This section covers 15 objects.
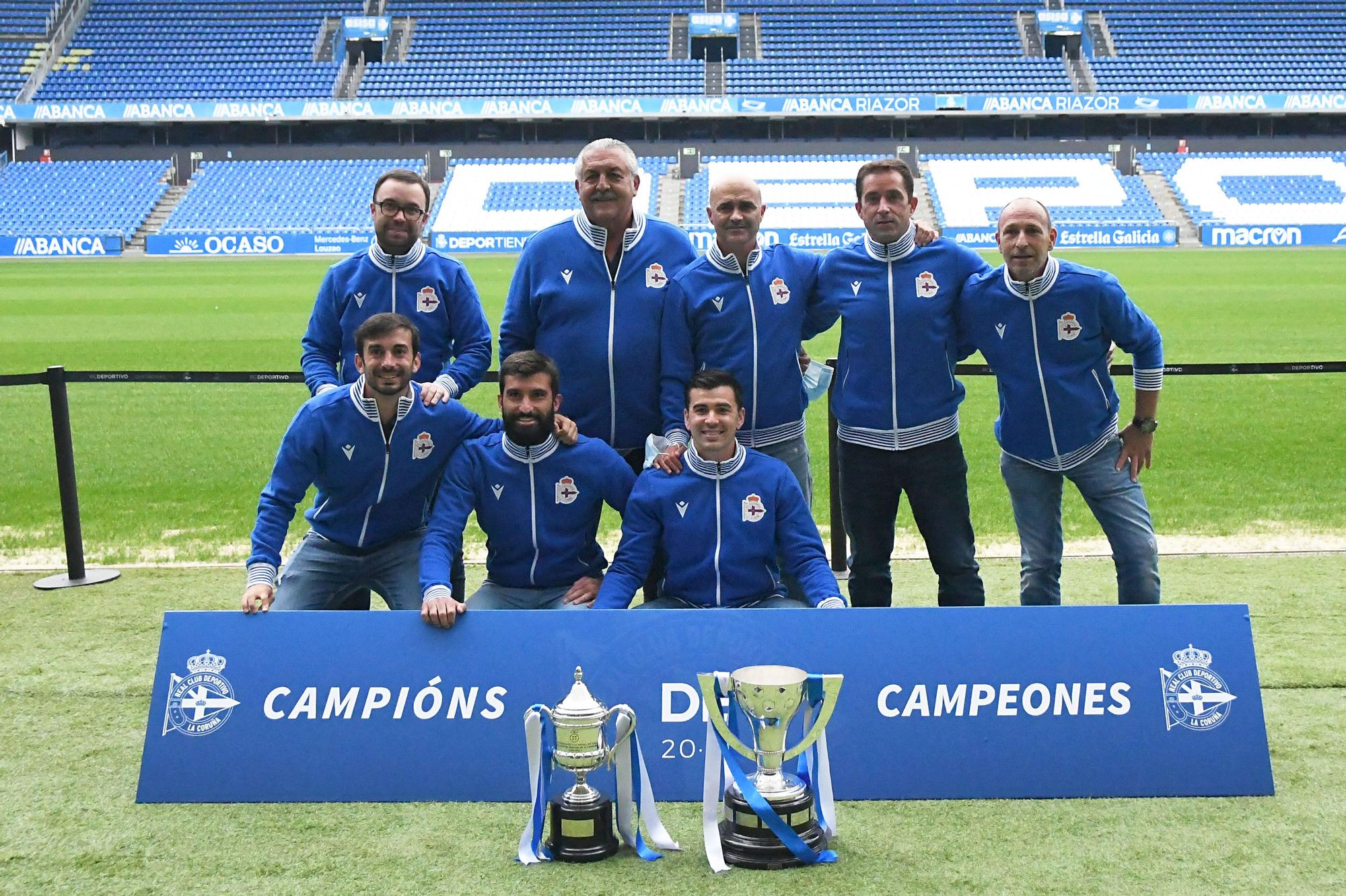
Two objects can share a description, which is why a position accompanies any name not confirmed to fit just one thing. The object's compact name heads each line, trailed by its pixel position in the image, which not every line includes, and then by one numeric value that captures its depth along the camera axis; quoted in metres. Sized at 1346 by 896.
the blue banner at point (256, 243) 35.06
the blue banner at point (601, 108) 40.84
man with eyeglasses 4.60
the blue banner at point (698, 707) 3.40
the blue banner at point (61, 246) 35.84
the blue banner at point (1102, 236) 35.03
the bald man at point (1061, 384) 4.21
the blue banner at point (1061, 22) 45.38
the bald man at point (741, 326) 4.28
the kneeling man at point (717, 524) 3.91
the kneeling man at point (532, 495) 4.05
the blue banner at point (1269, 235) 35.28
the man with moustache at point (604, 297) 4.34
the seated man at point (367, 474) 4.11
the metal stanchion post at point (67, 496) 6.02
